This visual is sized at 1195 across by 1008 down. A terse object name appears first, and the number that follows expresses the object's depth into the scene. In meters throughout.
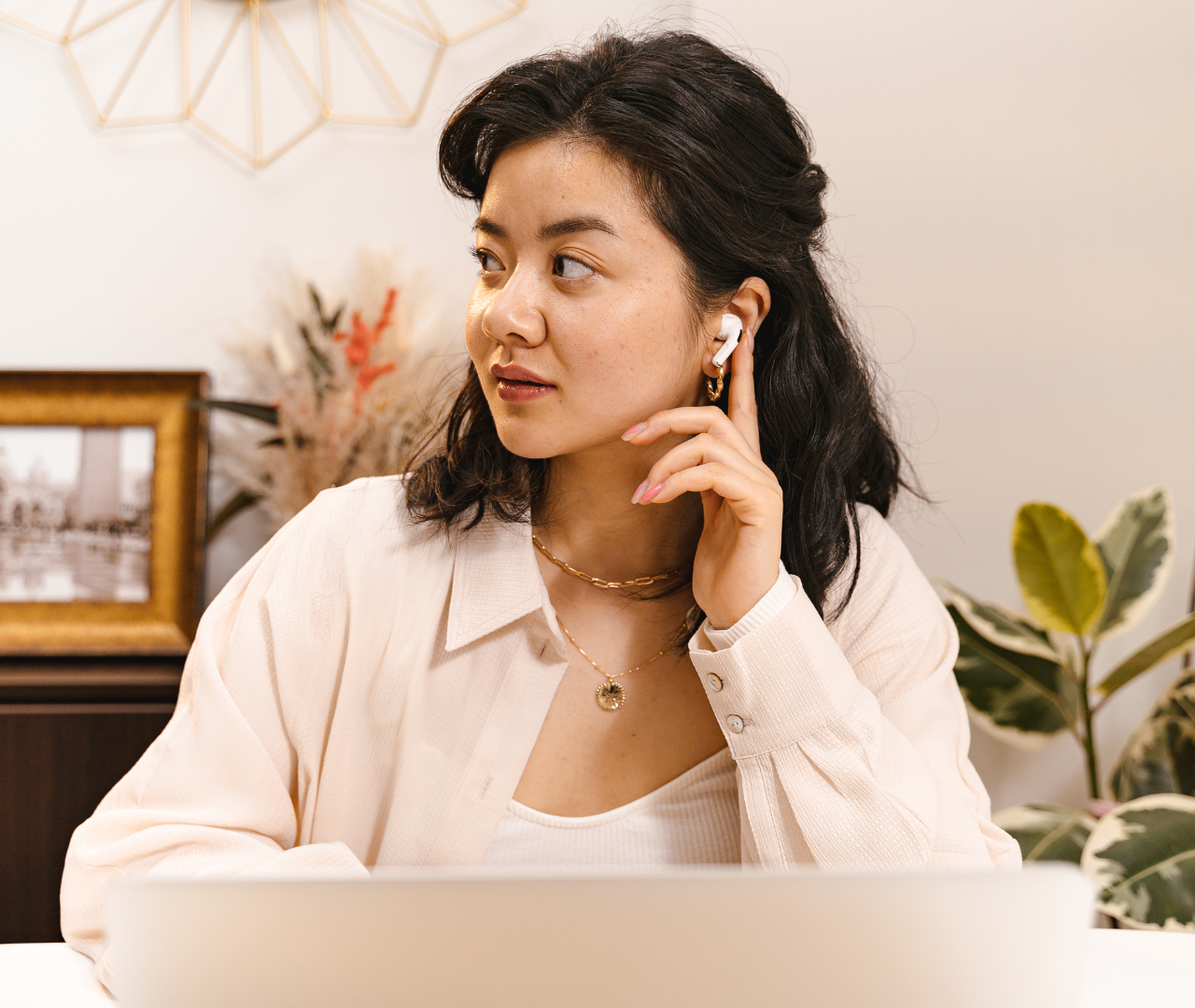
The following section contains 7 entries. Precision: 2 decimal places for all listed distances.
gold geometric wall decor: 2.02
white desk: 0.73
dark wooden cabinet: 1.65
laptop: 0.43
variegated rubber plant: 1.68
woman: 1.02
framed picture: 1.84
